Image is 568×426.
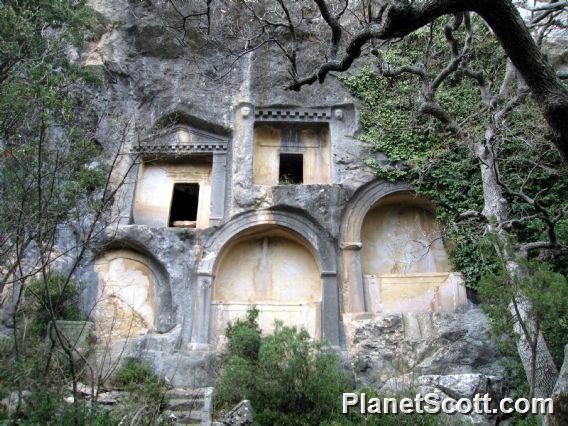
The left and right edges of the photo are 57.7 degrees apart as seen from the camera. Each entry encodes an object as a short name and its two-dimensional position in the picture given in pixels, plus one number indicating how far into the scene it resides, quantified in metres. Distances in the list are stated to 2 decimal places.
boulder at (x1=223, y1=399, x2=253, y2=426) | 7.54
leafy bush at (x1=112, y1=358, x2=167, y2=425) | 5.92
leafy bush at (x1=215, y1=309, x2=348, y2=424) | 7.62
